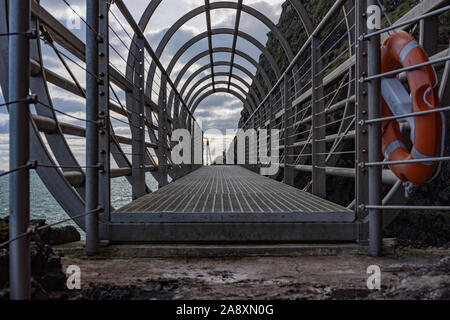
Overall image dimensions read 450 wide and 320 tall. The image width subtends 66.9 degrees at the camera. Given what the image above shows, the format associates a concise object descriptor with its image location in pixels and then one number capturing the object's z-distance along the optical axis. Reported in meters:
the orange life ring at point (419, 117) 2.04
